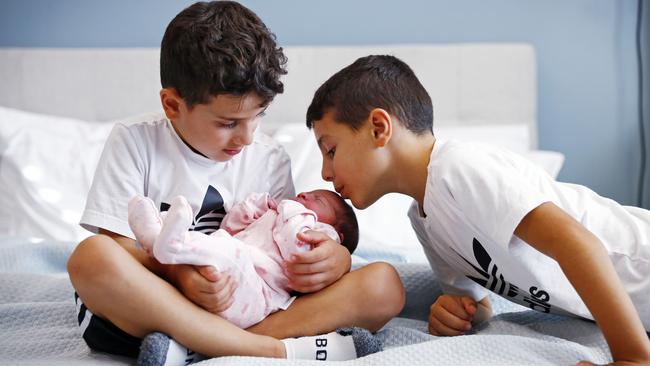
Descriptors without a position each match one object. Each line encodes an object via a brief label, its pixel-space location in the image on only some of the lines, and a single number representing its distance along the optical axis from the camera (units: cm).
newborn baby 104
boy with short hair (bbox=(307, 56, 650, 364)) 101
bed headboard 245
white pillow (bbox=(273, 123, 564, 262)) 193
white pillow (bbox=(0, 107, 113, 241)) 201
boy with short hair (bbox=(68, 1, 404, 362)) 104
